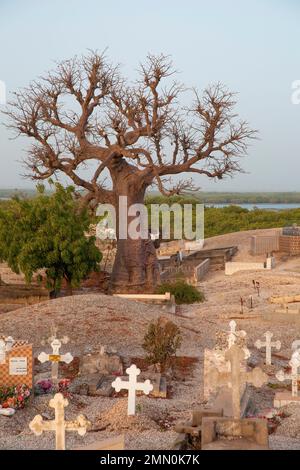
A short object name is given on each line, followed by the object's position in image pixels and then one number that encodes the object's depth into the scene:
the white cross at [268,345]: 15.65
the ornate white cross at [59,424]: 8.34
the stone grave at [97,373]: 12.88
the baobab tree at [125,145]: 27.42
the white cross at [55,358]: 13.19
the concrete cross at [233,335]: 12.40
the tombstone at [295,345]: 14.66
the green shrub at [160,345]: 14.54
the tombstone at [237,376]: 8.58
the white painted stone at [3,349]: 12.46
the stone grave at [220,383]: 9.88
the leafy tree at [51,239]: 24.25
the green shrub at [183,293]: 24.66
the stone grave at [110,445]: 7.54
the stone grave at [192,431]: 8.51
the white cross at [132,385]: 11.26
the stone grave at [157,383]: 12.73
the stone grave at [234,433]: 8.09
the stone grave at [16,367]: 12.41
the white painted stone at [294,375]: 12.41
